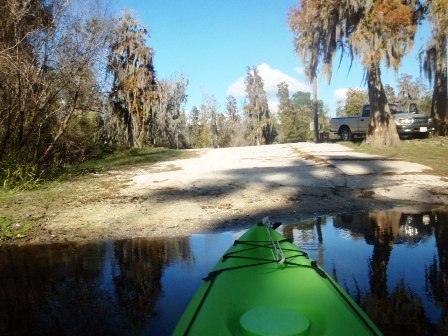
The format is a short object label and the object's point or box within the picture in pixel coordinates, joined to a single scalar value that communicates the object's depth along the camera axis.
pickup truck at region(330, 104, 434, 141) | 18.55
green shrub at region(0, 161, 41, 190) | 9.45
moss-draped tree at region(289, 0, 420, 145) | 14.89
